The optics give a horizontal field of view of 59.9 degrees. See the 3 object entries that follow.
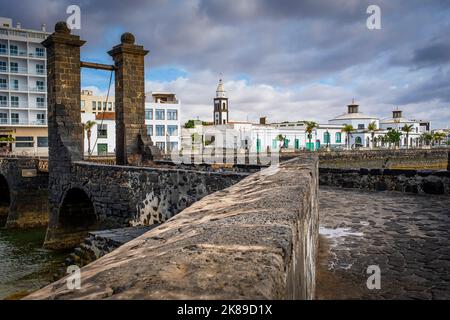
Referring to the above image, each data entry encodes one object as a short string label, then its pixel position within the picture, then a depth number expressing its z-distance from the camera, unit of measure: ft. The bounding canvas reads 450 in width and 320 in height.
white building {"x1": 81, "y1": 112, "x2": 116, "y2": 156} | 141.90
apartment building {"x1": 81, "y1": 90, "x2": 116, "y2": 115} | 174.70
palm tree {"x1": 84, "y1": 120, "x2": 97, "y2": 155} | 133.28
